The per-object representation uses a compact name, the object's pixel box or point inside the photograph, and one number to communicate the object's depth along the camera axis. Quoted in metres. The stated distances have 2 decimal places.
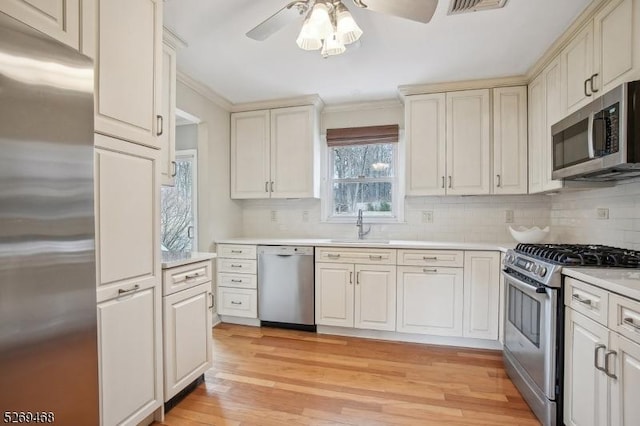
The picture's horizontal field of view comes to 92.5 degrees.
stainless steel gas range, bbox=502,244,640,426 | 1.66
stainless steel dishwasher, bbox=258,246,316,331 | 3.12
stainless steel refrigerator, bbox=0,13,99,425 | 0.93
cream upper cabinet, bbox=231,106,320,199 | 3.48
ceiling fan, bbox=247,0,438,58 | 1.52
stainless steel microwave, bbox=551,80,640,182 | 1.45
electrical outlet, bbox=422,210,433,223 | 3.42
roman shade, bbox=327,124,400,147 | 3.51
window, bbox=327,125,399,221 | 3.58
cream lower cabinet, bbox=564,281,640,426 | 1.21
